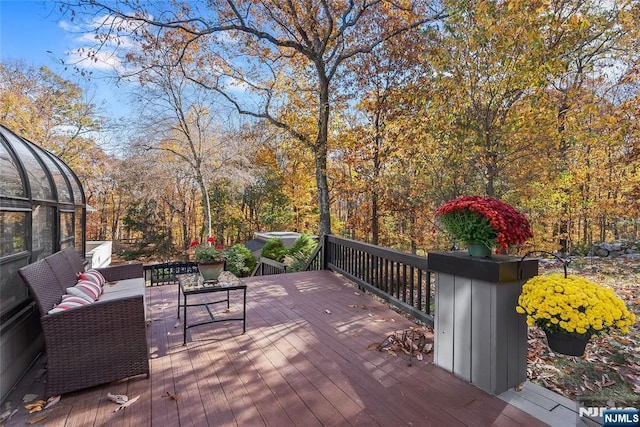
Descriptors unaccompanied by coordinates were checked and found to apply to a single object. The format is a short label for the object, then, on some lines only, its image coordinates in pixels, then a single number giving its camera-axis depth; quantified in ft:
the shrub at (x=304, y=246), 25.34
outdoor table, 10.62
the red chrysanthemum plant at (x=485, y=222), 7.11
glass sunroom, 7.71
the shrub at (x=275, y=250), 27.14
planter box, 7.06
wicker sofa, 7.18
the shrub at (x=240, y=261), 27.63
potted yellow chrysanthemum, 5.55
